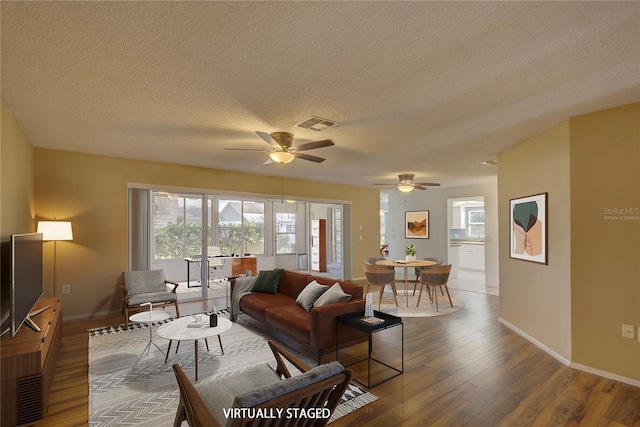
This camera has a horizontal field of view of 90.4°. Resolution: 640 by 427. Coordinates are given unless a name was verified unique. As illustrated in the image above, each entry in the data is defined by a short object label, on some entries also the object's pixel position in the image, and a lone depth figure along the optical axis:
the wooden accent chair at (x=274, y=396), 1.39
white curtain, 5.75
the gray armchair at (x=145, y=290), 4.52
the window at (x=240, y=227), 8.28
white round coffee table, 3.02
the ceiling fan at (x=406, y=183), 6.42
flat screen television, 2.44
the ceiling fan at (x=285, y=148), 3.66
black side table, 3.01
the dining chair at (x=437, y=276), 5.62
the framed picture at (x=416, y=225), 9.20
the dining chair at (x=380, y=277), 5.86
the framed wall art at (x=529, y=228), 3.77
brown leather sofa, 3.27
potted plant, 6.69
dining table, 6.03
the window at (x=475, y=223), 10.30
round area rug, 5.27
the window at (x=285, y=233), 9.09
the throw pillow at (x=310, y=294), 3.87
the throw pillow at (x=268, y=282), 4.88
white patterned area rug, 2.48
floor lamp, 4.22
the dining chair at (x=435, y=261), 6.55
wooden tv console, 2.24
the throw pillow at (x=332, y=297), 3.56
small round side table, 3.46
